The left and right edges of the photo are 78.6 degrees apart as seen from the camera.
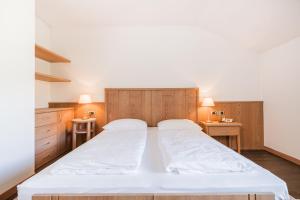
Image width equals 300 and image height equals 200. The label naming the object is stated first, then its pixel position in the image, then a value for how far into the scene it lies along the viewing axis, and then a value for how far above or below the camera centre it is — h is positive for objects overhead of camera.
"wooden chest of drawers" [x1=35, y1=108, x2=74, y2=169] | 2.52 -0.48
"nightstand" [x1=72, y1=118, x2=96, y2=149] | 3.14 -0.44
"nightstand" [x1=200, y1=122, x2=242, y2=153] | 3.00 -0.45
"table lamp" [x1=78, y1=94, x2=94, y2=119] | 3.21 +0.06
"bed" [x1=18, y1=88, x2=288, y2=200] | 1.08 -0.51
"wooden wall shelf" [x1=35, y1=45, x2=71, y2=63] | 2.68 +0.77
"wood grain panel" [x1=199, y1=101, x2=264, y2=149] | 3.41 -0.30
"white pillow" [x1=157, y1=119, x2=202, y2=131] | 2.80 -0.36
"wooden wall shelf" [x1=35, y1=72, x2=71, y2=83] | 2.69 +0.39
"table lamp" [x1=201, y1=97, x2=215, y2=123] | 3.16 +0.00
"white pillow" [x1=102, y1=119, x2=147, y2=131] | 2.84 -0.36
